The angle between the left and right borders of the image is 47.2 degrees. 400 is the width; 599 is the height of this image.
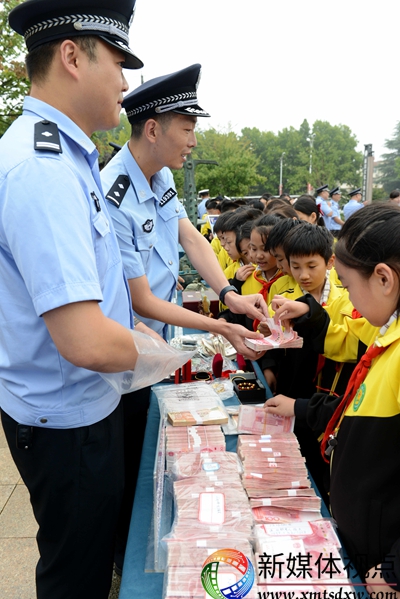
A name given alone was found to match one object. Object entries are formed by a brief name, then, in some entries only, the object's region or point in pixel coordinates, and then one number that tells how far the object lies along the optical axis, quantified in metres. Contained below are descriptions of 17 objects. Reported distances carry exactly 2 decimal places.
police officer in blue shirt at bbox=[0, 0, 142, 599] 1.12
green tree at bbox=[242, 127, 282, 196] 68.56
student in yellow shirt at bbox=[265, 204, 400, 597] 1.36
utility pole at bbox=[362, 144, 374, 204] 17.31
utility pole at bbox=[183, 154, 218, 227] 7.33
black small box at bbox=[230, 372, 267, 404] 2.39
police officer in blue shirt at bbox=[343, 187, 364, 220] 13.75
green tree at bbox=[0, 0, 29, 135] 9.88
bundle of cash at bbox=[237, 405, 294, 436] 2.02
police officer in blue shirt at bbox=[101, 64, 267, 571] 2.12
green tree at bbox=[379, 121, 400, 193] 61.56
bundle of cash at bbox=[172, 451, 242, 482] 1.68
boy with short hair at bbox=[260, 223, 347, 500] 2.59
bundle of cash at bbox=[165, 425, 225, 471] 1.84
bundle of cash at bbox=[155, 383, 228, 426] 2.06
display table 1.34
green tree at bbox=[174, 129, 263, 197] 26.64
